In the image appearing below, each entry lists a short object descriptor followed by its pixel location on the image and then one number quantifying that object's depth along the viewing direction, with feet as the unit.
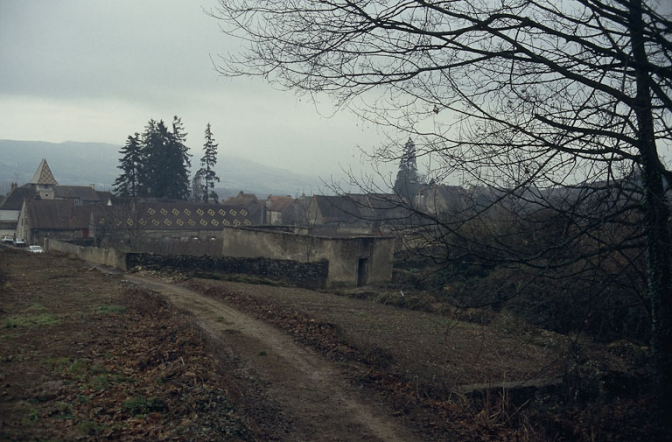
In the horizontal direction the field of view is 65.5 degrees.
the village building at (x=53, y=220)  189.67
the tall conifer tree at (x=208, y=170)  243.40
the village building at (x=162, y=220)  160.45
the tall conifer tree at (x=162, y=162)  216.33
